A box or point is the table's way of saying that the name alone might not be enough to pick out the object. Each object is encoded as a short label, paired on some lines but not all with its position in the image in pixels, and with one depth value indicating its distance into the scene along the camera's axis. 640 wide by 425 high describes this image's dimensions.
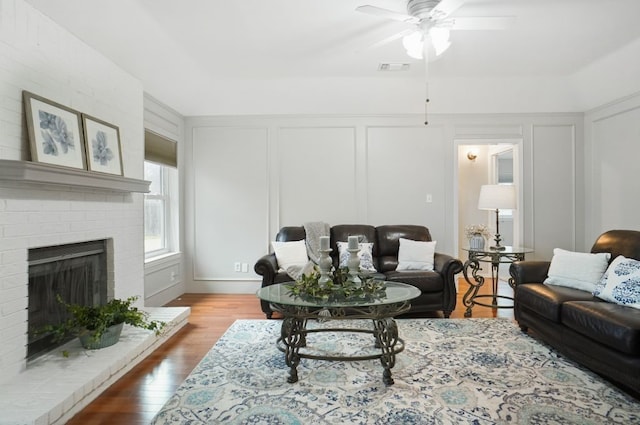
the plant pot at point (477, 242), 4.04
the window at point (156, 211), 4.31
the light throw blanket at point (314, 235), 4.22
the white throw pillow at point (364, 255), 4.01
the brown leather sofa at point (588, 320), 2.15
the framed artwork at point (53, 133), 2.27
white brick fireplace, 2.07
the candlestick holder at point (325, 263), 2.85
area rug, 1.99
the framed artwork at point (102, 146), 2.78
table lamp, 3.95
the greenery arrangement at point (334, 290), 2.51
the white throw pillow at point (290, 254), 3.98
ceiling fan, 2.45
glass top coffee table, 2.39
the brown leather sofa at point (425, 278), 3.66
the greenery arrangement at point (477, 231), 4.13
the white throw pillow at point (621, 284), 2.50
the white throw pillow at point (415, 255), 3.98
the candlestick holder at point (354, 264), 2.91
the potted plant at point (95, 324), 2.52
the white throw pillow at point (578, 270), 2.96
